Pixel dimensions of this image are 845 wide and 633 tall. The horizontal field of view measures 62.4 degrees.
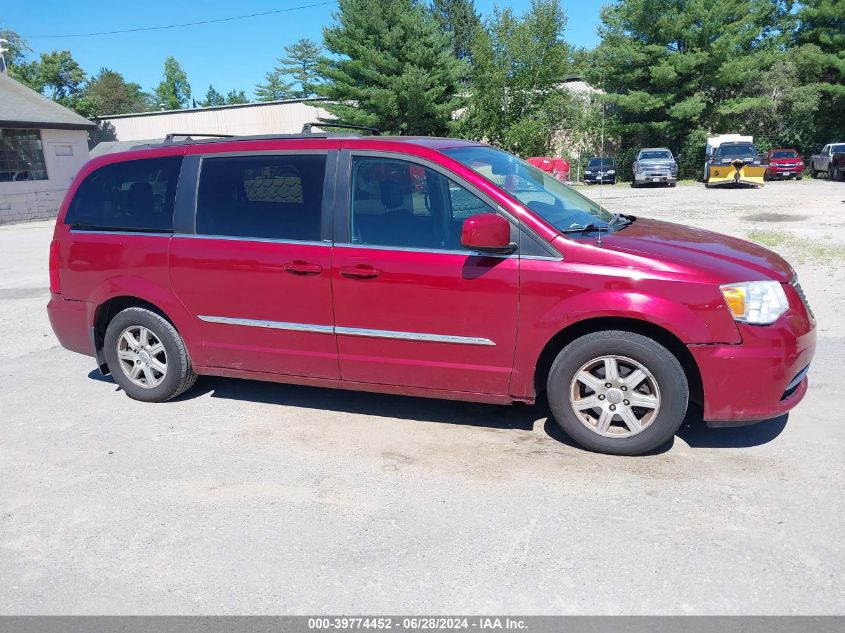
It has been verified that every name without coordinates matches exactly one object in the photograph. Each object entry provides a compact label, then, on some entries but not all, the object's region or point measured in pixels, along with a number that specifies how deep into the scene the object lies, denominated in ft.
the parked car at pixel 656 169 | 103.09
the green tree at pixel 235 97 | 386.73
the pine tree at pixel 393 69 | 115.96
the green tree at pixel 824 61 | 117.50
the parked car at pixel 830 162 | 100.29
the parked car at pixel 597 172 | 116.16
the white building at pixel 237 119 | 148.97
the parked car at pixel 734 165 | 92.48
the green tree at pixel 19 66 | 192.37
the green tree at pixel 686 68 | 114.11
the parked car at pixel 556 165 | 88.61
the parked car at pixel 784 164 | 105.60
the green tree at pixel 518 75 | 109.50
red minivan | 12.82
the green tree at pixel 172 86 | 363.76
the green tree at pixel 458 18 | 234.79
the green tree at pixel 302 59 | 332.60
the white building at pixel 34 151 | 84.79
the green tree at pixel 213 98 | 412.77
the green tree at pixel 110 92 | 260.01
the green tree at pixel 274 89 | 341.41
